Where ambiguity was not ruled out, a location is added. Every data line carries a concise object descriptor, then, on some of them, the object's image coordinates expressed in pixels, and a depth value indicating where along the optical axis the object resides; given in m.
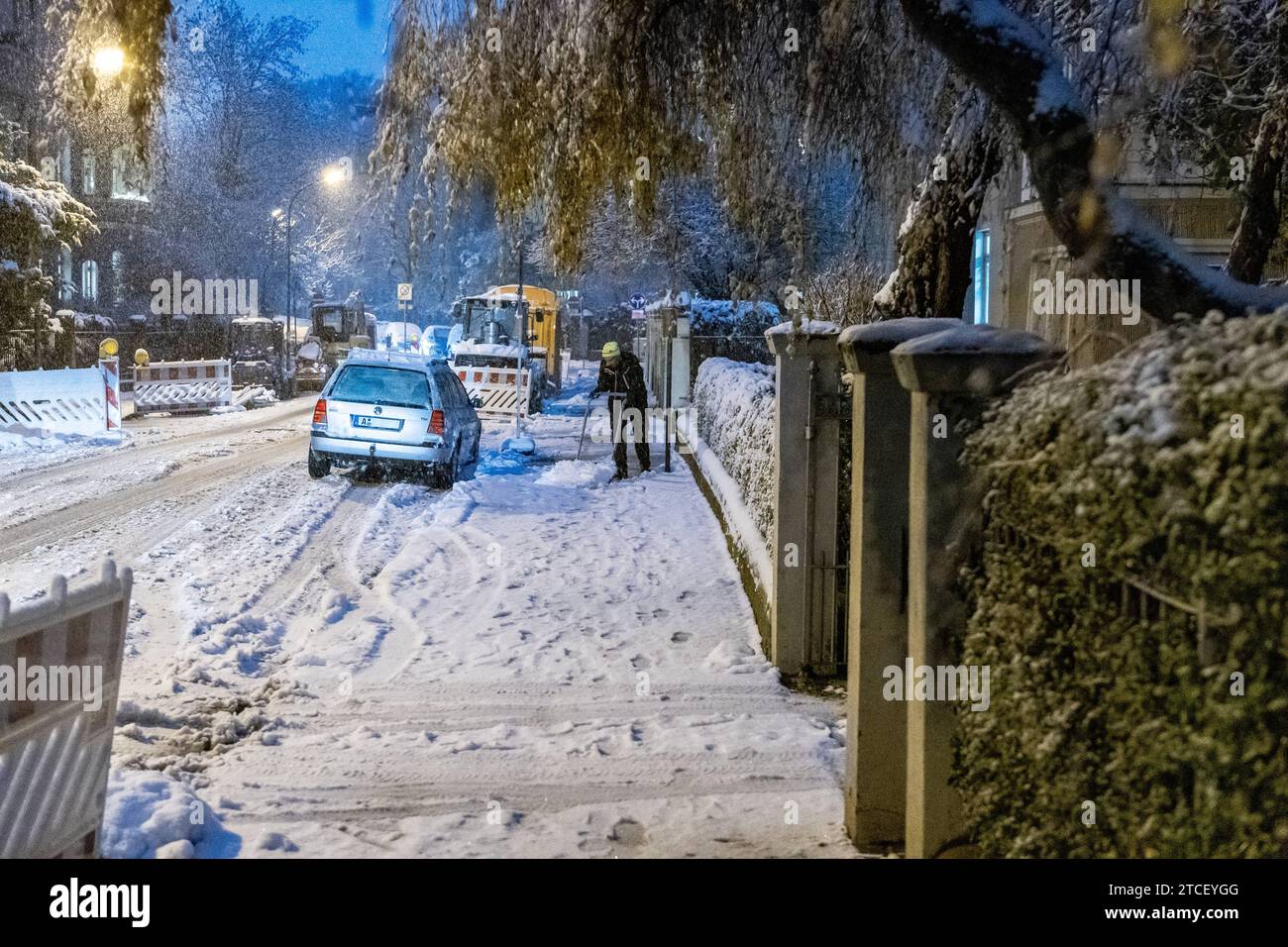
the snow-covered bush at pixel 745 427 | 9.03
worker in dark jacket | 16.92
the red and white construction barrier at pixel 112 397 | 22.17
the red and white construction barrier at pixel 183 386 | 27.97
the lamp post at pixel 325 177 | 17.56
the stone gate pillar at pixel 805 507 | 7.54
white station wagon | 15.80
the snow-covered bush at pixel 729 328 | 28.67
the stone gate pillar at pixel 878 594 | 4.96
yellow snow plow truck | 25.86
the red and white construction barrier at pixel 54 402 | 20.52
